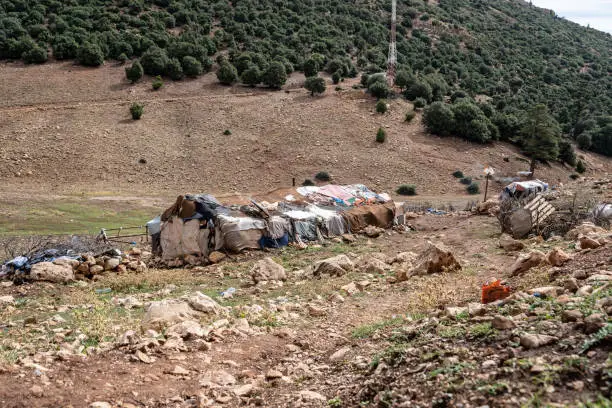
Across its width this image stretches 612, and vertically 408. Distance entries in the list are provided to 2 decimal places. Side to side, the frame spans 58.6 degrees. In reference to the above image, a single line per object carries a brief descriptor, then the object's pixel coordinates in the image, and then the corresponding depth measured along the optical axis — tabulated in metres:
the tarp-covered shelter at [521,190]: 25.30
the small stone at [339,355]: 7.38
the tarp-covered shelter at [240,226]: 17.08
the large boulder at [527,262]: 10.64
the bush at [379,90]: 48.25
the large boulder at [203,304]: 9.46
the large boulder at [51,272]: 14.35
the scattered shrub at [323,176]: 37.72
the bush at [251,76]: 51.47
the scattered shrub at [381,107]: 46.12
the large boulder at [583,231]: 13.63
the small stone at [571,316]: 5.55
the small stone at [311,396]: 5.90
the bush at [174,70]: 51.88
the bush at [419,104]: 48.16
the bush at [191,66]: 52.62
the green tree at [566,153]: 43.62
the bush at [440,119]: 43.72
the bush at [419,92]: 50.28
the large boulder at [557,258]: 9.92
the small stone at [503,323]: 5.95
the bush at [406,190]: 36.19
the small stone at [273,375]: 6.83
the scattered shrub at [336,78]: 54.19
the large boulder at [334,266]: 13.56
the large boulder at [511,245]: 14.63
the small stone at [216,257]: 16.55
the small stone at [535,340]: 5.19
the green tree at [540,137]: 40.22
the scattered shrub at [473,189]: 36.75
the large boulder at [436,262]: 12.59
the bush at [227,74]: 51.69
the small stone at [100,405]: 5.75
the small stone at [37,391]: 5.94
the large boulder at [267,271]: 13.55
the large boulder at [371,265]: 13.62
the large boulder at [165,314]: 8.37
